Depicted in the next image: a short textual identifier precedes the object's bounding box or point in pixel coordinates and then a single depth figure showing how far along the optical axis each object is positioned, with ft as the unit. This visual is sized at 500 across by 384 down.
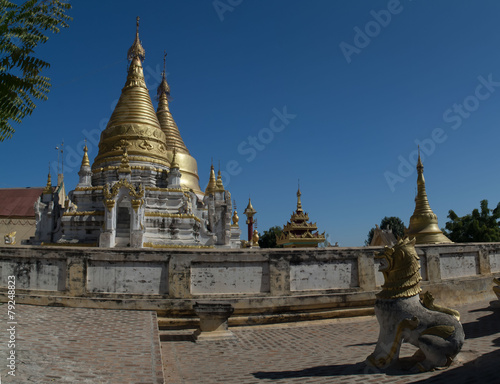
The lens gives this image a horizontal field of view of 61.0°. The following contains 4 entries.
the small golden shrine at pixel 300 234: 124.68
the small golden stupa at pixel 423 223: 70.23
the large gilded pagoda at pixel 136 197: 83.87
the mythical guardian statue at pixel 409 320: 18.95
